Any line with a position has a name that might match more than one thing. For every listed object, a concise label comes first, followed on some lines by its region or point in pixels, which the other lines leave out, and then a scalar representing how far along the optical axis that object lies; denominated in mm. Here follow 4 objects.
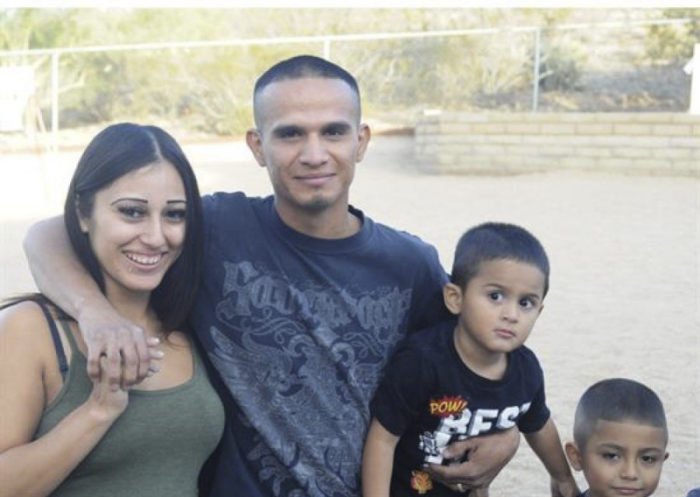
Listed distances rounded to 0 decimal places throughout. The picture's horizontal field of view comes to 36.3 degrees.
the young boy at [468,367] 2639
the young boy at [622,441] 2779
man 2596
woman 2135
